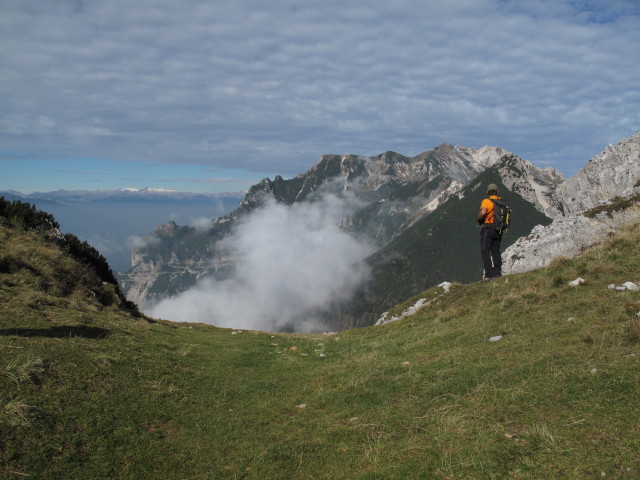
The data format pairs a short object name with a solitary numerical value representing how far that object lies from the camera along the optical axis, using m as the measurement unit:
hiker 20.66
